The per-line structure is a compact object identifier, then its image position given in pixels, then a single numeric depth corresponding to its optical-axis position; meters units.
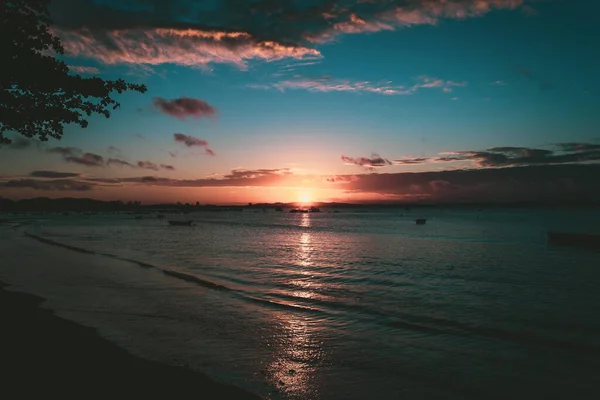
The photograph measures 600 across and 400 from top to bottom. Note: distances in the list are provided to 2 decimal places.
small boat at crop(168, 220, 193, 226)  111.34
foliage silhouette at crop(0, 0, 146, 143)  13.18
